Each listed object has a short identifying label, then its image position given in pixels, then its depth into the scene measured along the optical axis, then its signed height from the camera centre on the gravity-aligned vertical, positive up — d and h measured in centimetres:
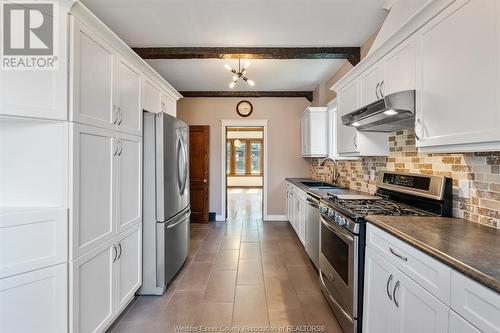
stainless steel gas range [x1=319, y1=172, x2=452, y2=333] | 175 -43
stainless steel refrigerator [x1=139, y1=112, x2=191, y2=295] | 249 -37
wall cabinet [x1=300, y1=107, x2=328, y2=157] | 429 +57
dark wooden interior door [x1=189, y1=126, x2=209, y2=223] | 545 -30
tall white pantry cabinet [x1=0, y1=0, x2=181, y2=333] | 137 -14
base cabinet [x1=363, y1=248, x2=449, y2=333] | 112 -70
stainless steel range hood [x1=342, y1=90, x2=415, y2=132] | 167 +38
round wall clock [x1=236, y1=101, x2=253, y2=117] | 555 +122
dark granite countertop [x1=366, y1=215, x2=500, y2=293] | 93 -36
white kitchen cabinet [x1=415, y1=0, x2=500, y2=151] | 114 +45
